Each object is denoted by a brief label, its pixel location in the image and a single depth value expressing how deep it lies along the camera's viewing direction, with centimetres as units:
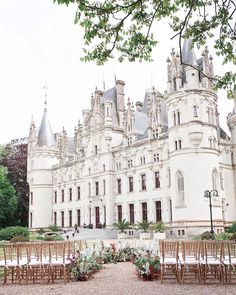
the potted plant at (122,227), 3666
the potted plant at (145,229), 3247
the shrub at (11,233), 3259
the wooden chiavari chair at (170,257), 977
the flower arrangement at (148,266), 1021
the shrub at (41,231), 4668
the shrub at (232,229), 3047
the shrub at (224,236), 2569
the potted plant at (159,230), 3180
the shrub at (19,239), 2598
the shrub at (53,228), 4638
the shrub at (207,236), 2624
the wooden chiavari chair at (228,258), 938
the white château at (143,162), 3388
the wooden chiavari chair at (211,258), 957
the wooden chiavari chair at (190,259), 968
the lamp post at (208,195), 2480
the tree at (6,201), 5000
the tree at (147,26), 805
